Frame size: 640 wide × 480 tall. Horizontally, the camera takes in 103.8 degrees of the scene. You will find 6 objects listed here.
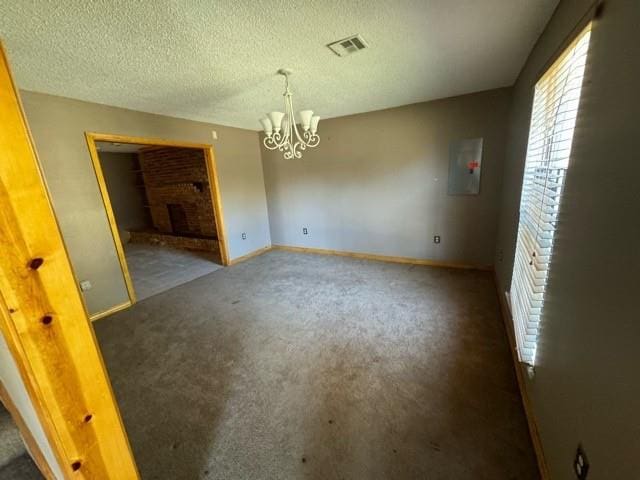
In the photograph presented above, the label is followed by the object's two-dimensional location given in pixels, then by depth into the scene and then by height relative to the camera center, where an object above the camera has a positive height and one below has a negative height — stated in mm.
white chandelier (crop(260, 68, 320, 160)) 2281 +567
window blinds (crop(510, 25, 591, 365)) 1185 -50
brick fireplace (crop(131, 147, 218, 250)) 5402 -188
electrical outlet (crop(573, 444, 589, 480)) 812 -975
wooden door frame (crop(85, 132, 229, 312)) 2777 +280
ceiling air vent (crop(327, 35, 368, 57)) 1753 +948
